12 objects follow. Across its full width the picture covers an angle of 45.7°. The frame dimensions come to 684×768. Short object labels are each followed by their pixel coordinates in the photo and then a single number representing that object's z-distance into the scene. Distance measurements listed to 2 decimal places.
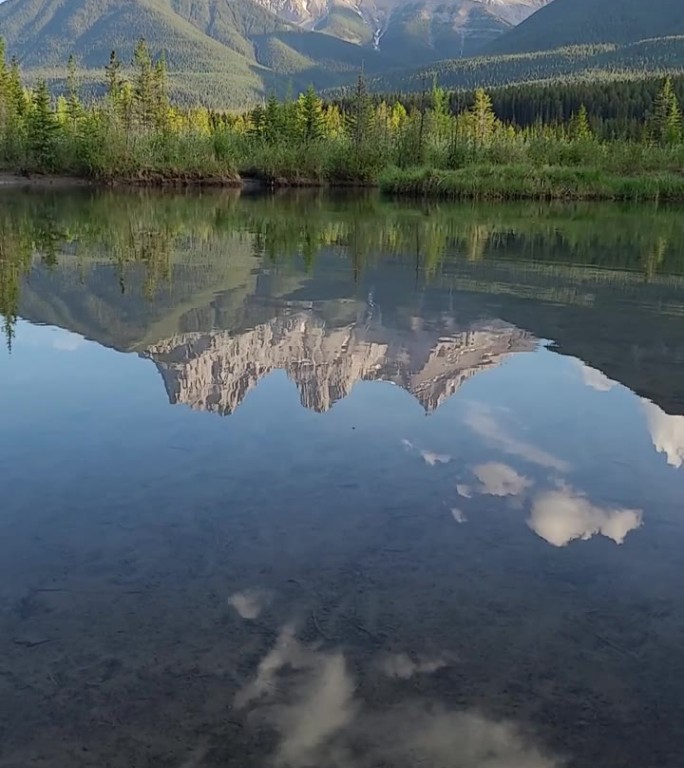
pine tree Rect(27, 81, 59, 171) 46.31
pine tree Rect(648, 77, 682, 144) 61.32
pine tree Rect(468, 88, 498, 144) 59.72
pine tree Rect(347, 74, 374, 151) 46.97
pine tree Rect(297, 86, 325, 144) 54.81
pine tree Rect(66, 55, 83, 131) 52.91
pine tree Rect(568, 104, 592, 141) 65.12
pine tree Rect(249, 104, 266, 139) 55.72
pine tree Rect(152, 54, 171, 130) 56.41
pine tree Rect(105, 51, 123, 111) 52.89
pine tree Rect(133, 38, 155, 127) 56.19
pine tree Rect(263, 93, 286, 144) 54.84
